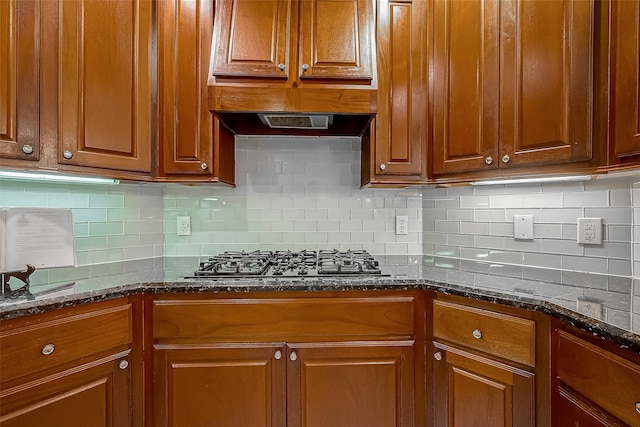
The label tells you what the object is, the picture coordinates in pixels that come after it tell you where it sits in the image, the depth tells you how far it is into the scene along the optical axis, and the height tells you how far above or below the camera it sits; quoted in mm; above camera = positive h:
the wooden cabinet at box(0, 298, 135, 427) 1031 -525
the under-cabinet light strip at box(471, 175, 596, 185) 1304 +135
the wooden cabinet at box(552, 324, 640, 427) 805 -453
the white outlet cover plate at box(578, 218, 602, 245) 1387 -80
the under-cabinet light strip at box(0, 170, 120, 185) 1287 +151
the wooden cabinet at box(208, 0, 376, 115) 1468 +704
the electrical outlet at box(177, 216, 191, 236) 1948 -75
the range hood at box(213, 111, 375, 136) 1621 +471
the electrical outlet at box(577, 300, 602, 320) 946 -290
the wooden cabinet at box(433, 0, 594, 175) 1171 +503
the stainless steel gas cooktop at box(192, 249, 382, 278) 1439 -242
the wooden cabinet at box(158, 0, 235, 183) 1558 +570
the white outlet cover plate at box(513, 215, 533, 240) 1601 -73
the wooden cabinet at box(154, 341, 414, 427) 1332 -688
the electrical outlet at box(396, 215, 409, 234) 2002 -70
